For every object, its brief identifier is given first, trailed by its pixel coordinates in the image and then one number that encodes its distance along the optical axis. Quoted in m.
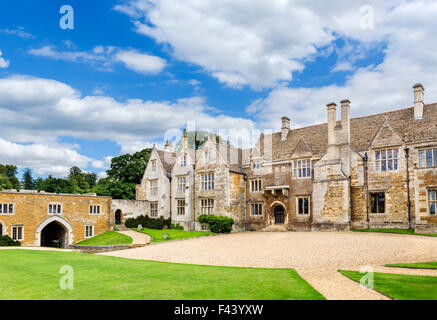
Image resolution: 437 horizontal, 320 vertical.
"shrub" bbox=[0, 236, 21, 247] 30.34
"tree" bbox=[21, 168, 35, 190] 105.00
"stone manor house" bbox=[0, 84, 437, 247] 29.12
